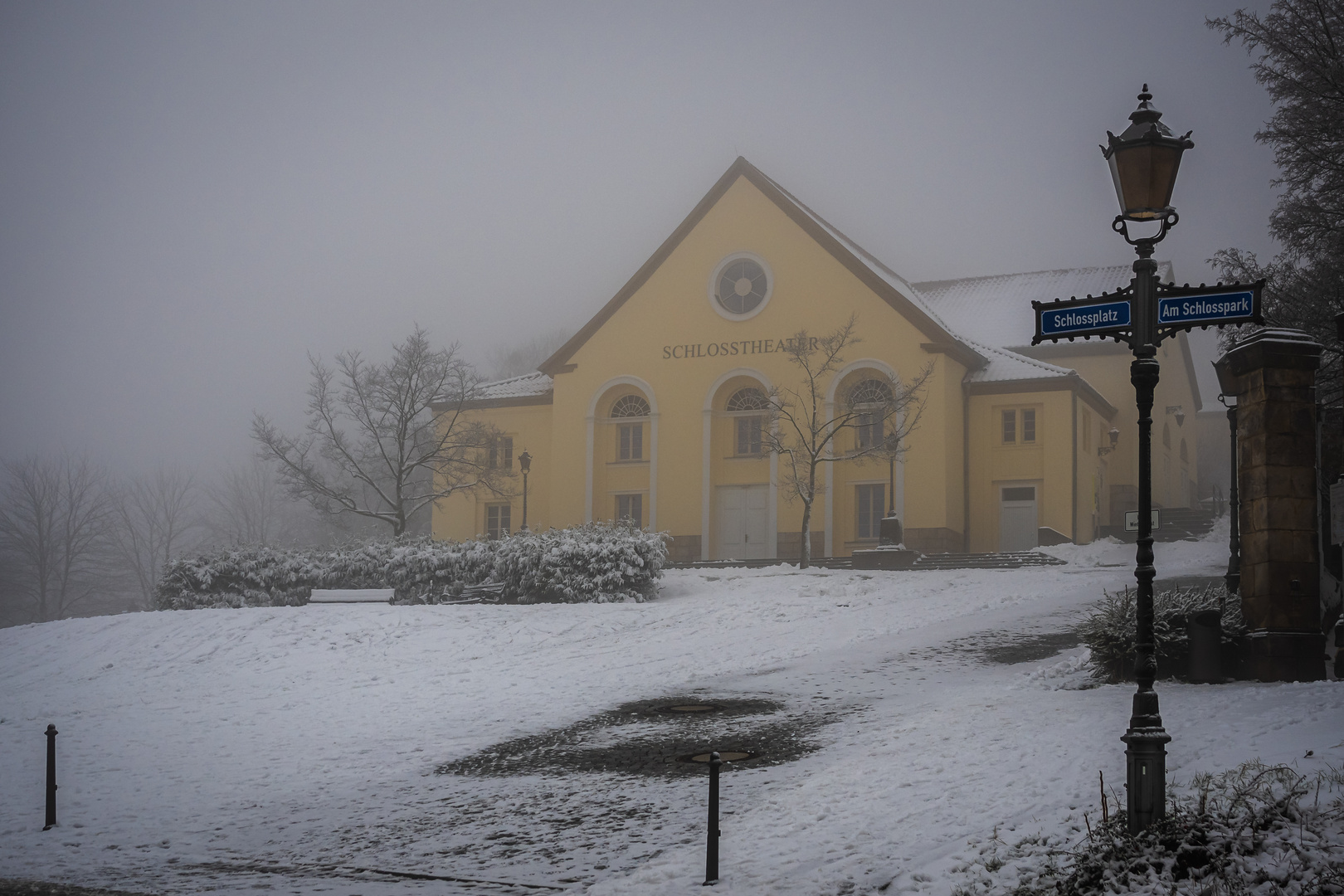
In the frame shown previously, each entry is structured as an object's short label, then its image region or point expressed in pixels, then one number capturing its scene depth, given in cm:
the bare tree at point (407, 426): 3428
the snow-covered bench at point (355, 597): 2394
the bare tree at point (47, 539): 5988
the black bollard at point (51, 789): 1094
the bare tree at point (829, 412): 3206
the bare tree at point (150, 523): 6781
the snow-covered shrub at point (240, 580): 2648
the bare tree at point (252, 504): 7619
